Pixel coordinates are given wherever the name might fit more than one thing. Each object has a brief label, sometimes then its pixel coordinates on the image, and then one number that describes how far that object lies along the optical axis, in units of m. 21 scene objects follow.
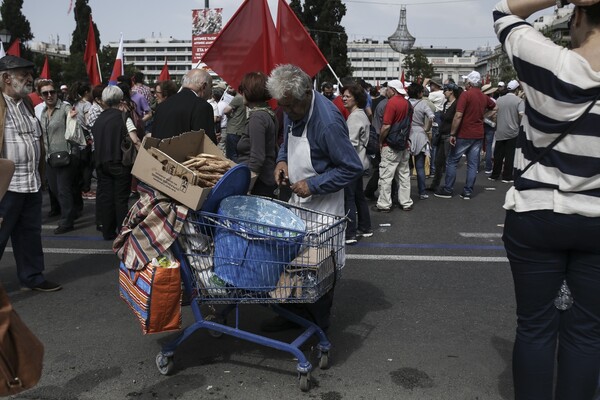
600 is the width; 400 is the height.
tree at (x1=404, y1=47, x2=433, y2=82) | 95.27
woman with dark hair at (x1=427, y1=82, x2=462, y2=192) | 11.09
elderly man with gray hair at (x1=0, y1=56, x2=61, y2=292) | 5.08
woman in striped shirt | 2.33
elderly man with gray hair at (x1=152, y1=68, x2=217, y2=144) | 5.55
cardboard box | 3.28
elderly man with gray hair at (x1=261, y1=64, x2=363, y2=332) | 3.74
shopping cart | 3.31
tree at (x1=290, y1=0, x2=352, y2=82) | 50.75
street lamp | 15.67
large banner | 18.11
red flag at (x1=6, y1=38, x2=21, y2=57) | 12.12
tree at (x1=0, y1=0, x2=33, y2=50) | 60.44
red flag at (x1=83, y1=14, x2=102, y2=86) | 12.65
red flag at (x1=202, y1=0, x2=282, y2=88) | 6.19
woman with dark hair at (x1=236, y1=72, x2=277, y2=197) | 5.30
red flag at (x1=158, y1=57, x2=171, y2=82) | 16.31
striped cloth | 3.33
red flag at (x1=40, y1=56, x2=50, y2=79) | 13.97
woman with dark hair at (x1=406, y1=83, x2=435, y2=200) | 10.01
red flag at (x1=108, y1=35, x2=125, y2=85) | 11.60
